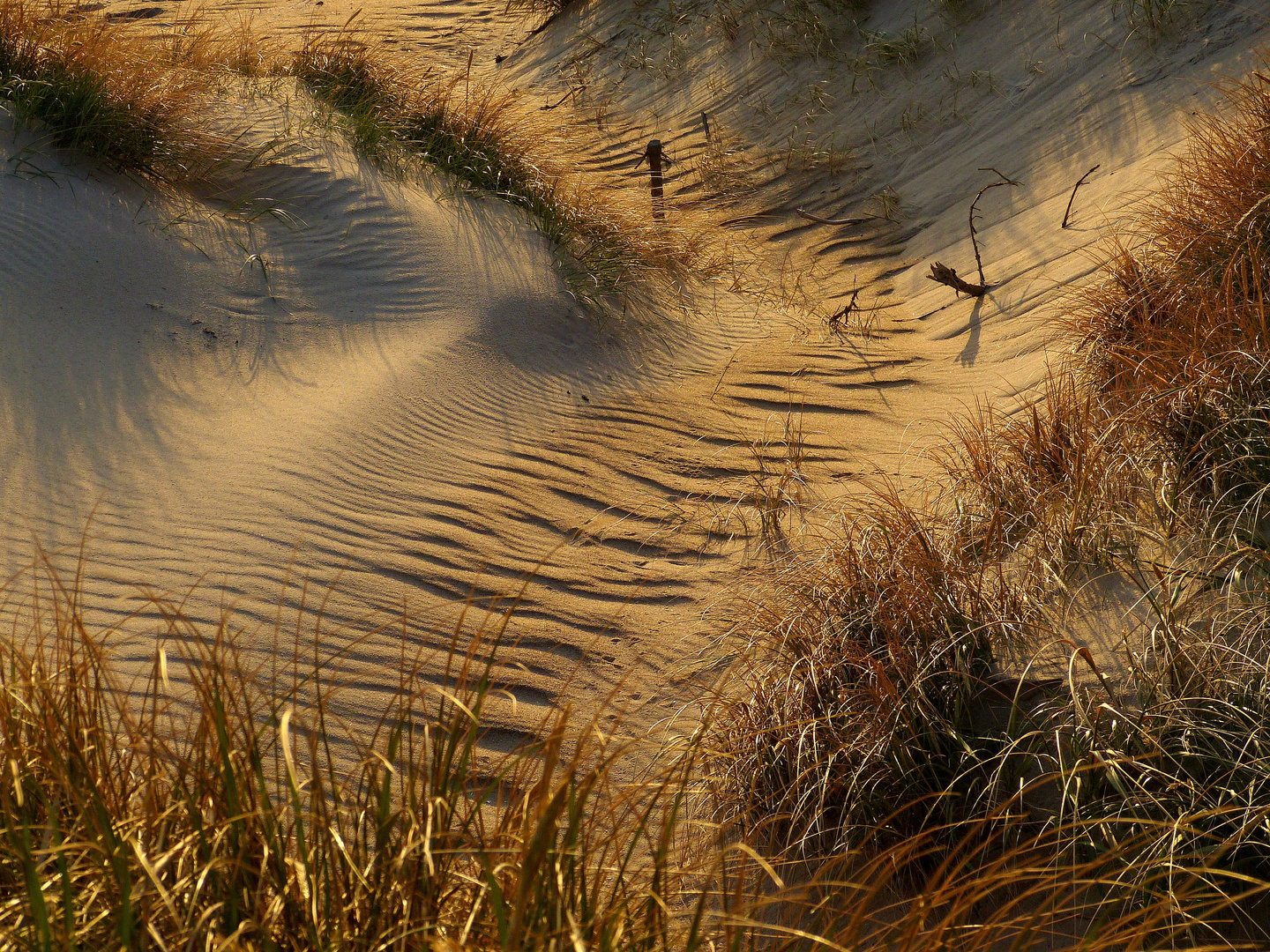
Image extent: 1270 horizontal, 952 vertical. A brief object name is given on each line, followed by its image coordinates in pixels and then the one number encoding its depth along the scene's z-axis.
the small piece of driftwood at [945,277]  10.65
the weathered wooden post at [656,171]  13.10
